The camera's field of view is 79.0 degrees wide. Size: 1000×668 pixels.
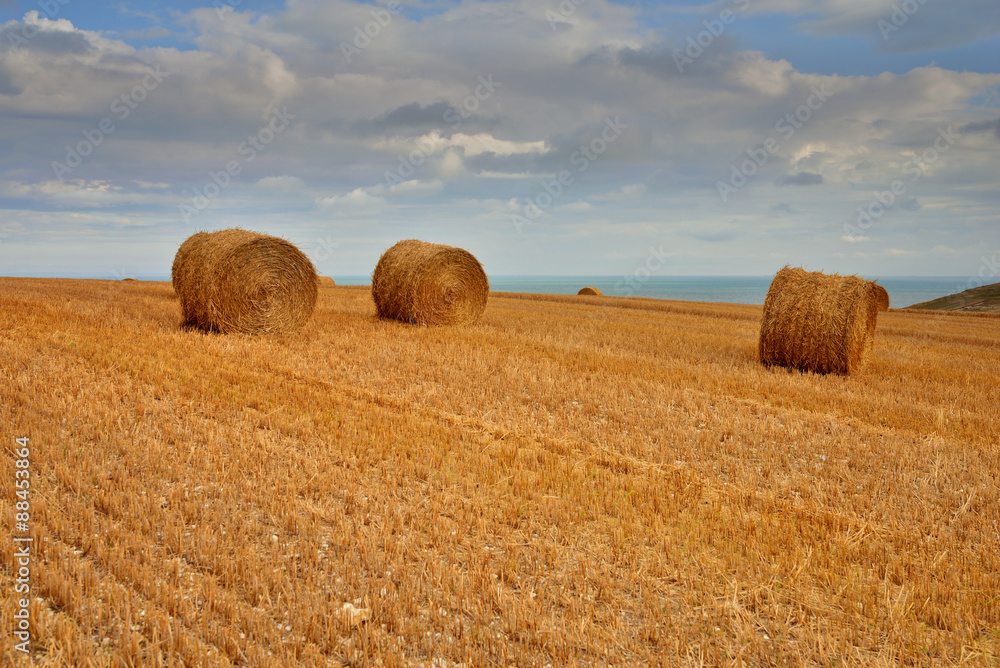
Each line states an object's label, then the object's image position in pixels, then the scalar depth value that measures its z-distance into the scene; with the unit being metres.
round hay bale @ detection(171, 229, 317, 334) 13.03
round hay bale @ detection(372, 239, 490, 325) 15.91
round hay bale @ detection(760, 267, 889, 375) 11.71
